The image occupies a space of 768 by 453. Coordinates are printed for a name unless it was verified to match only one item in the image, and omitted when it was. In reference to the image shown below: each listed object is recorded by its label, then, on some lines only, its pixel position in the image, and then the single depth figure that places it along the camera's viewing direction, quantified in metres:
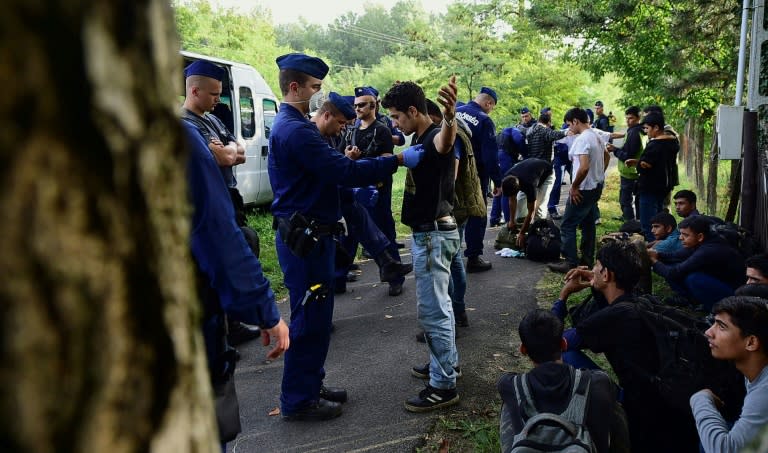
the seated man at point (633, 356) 2.89
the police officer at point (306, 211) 3.38
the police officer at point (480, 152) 6.77
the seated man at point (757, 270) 3.69
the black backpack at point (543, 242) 7.21
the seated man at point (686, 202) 5.66
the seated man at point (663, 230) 5.51
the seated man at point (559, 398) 2.43
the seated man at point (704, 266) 4.57
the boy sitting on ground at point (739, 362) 2.33
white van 9.90
